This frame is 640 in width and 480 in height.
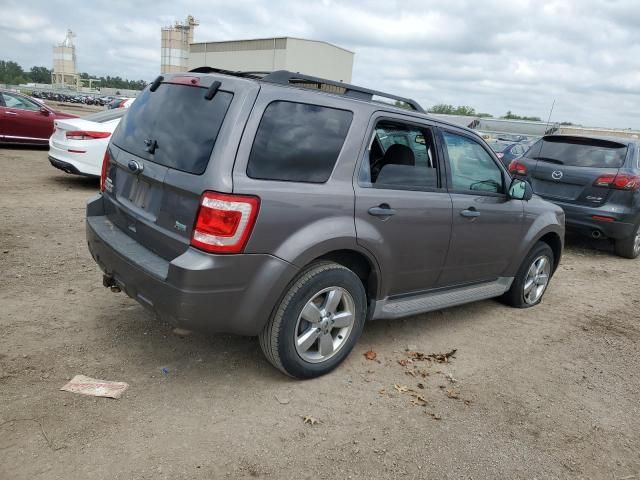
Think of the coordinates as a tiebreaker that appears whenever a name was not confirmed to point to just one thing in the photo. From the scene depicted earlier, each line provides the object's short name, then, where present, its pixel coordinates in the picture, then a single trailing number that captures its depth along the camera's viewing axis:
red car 12.46
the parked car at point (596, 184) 7.11
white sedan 8.46
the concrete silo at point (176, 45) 83.12
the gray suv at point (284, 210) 2.83
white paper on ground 3.03
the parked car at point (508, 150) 12.61
